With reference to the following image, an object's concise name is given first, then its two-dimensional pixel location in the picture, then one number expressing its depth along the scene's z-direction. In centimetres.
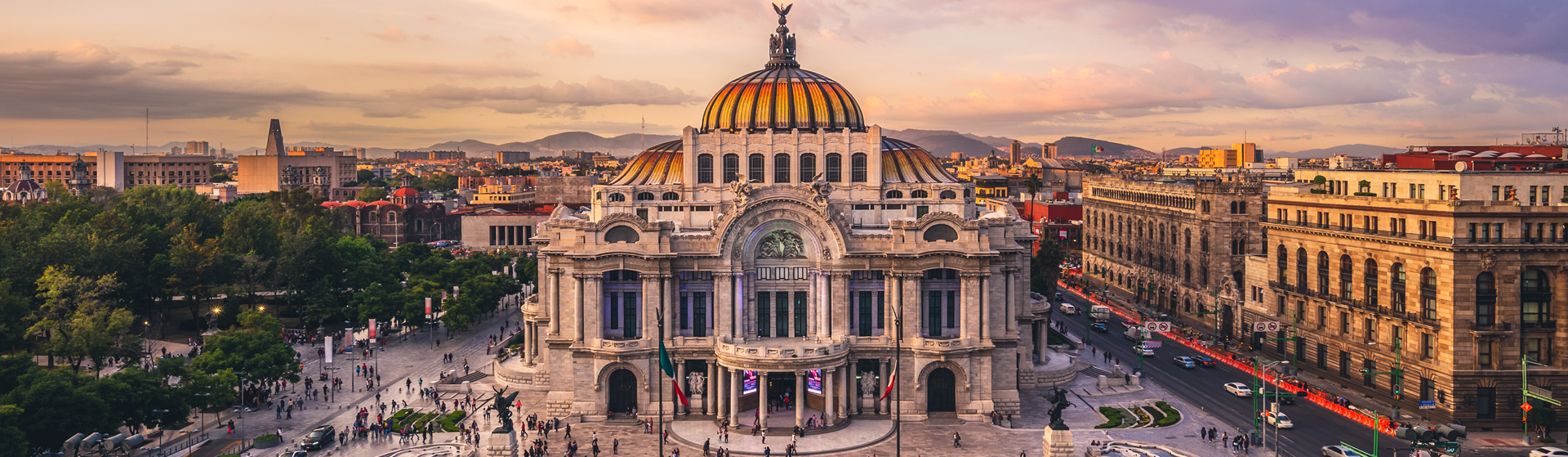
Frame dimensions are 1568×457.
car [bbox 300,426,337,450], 7194
